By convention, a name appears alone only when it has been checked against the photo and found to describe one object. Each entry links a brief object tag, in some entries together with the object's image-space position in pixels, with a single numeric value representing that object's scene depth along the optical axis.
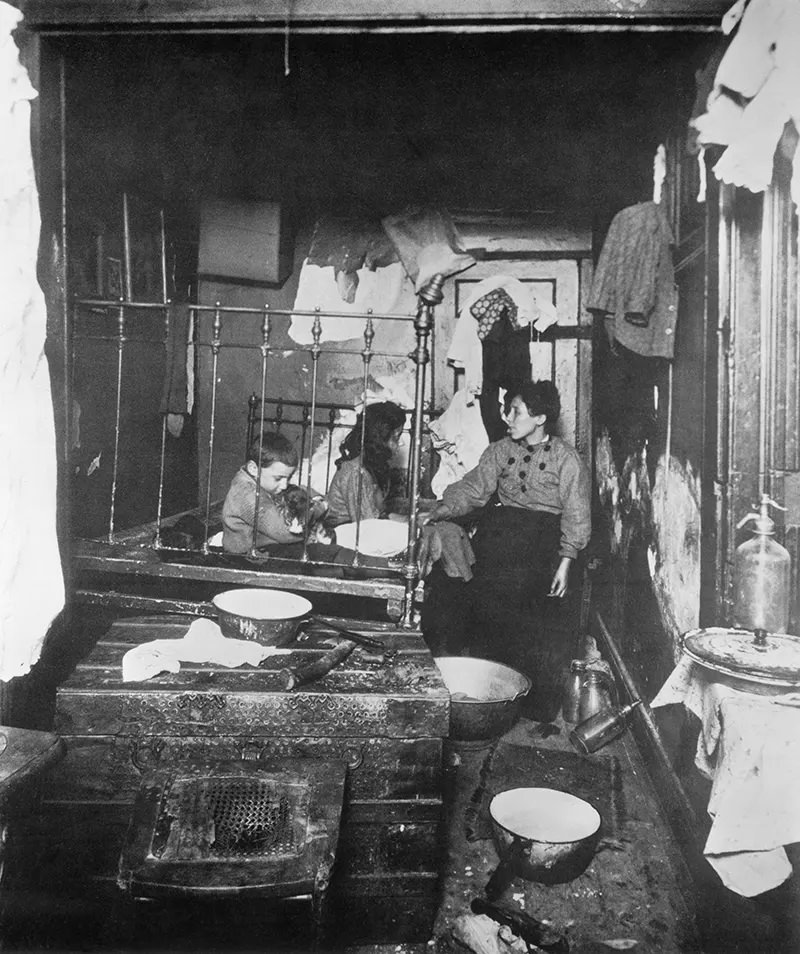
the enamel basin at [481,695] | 4.78
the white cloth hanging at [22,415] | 2.94
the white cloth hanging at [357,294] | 7.57
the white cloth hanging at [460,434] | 7.59
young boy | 5.24
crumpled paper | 3.12
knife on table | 3.07
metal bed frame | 3.81
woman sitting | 5.92
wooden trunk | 2.97
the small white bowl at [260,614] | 3.41
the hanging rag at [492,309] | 7.44
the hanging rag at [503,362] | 7.41
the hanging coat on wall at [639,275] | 4.04
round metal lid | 2.33
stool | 2.37
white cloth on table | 2.33
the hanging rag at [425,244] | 7.43
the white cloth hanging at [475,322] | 7.45
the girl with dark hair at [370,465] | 6.56
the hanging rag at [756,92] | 2.52
